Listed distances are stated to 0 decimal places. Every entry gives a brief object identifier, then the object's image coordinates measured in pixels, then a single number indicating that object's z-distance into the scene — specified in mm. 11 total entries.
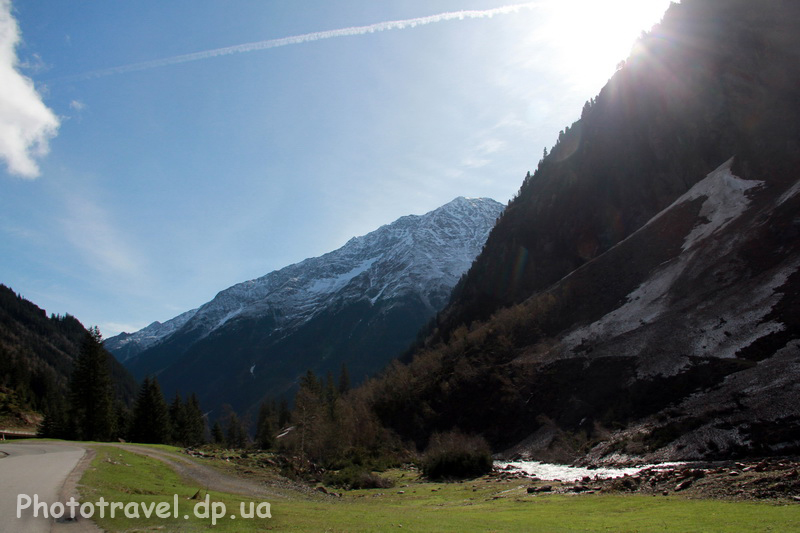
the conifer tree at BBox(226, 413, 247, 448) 125250
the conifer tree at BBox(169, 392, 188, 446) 93000
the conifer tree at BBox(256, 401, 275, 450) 99019
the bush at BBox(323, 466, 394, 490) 41094
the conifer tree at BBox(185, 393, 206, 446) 100400
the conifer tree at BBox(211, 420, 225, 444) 121238
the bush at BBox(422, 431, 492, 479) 44531
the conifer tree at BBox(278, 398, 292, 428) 124625
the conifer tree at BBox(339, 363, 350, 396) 139125
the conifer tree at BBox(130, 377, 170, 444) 75875
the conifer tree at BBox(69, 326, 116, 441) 64438
